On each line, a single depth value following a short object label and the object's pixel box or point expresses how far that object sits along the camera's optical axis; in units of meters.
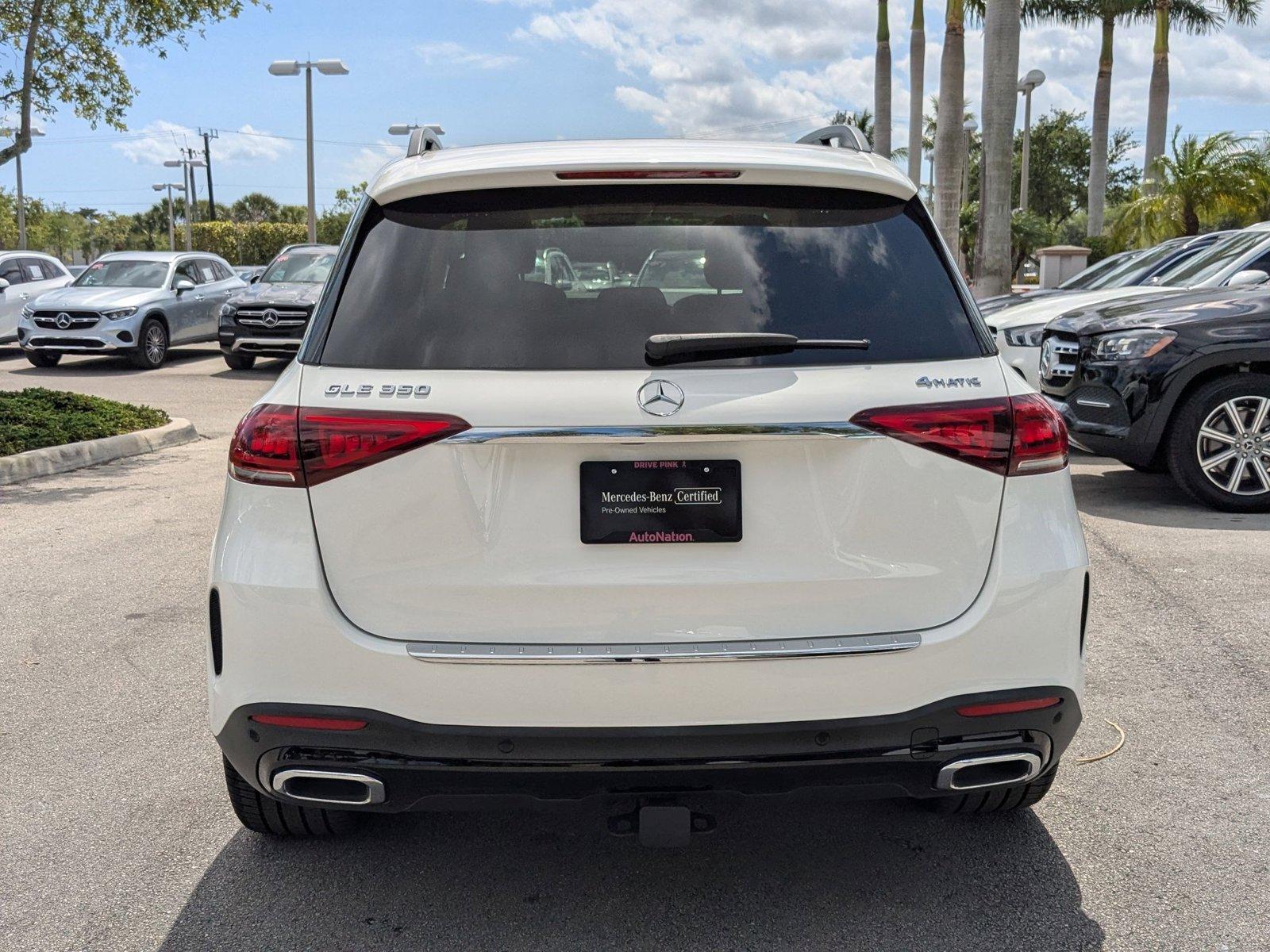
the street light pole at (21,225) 52.03
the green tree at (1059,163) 64.12
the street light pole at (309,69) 30.12
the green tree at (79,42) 11.62
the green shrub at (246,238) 73.50
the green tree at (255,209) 110.62
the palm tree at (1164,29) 36.34
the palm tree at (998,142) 19.22
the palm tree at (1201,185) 25.72
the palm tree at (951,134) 24.19
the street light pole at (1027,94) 35.50
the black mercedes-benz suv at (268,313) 17.20
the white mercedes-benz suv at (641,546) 2.62
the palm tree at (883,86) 39.47
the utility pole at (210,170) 76.62
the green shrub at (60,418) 10.11
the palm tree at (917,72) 37.25
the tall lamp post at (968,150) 46.50
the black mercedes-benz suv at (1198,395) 7.87
